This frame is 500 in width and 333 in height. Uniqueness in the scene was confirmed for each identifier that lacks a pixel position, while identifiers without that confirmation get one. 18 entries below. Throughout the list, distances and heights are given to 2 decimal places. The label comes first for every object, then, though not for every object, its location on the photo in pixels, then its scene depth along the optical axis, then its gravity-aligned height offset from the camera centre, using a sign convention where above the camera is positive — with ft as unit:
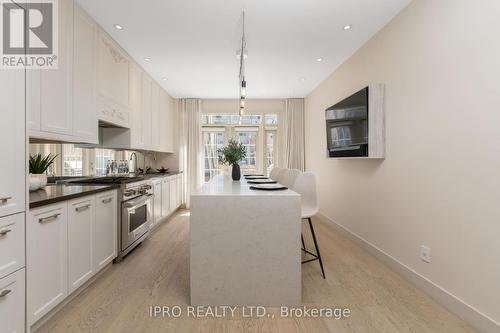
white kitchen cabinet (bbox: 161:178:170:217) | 14.38 -1.78
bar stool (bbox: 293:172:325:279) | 8.22 -0.88
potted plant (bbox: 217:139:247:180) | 9.78 +0.45
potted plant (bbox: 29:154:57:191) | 6.64 -0.11
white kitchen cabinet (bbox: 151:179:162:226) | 12.88 -1.81
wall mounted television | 9.19 +1.67
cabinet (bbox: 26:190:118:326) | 5.24 -2.00
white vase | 6.55 -0.36
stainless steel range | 9.16 -1.73
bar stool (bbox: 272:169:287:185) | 12.07 -0.45
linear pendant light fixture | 9.26 +4.26
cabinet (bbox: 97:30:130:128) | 9.39 +3.43
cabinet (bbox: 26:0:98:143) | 6.50 +2.30
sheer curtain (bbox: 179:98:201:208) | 19.51 +1.84
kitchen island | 6.23 -2.05
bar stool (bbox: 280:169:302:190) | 10.50 -0.48
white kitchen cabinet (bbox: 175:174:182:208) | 18.29 -1.82
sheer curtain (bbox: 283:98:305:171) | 19.52 +2.42
